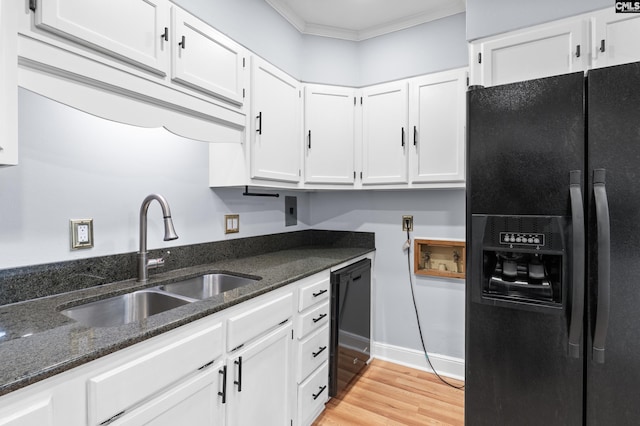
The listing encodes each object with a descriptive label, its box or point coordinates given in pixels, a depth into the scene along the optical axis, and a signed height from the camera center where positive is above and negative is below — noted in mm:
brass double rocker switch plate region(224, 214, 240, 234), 2137 -99
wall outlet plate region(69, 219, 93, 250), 1371 -107
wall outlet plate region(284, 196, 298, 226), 2730 -20
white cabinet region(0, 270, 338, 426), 810 -556
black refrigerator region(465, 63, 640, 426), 1202 -165
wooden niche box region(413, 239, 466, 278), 2428 -377
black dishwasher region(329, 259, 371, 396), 2064 -789
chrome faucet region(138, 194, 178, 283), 1521 -165
